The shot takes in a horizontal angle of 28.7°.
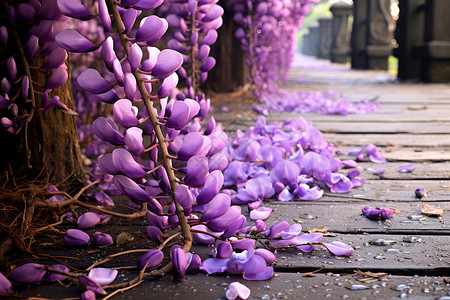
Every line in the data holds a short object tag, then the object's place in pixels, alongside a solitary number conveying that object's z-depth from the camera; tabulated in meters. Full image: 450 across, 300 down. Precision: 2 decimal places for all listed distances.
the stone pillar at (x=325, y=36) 9.04
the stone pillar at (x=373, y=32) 4.65
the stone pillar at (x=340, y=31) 7.29
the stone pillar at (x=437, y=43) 2.90
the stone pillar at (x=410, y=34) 3.37
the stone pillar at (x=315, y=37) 10.28
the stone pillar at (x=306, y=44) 12.75
